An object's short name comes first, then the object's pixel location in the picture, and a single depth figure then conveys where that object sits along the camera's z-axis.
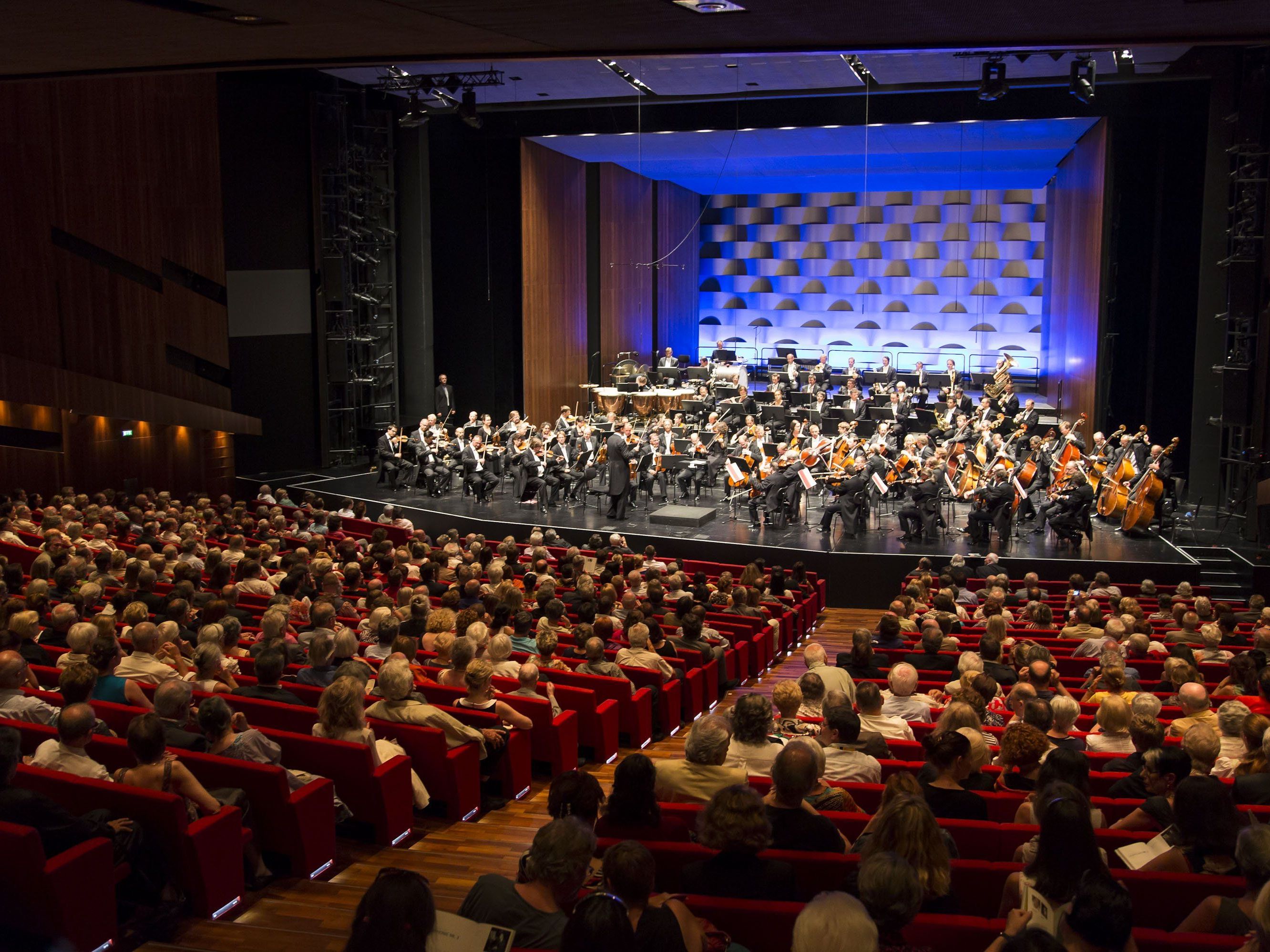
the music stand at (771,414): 17.56
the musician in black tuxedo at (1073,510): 11.88
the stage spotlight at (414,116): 15.82
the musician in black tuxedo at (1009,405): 17.42
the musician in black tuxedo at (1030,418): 16.14
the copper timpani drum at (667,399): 20.61
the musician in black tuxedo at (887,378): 20.06
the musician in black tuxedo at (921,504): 12.28
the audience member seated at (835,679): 5.46
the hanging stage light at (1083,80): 13.66
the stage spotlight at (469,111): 15.74
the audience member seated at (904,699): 5.32
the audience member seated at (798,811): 3.27
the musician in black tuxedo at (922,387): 18.73
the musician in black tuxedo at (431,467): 15.21
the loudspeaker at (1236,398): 13.09
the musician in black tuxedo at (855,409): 17.47
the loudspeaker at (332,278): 16.83
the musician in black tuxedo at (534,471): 14.36
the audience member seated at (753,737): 4.23
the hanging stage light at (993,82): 13.48
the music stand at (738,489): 14.27
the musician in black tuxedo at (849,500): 12.61
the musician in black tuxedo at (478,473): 14.80
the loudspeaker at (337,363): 17.06
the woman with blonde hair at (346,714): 4.39
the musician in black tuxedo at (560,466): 14.46
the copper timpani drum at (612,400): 20.75
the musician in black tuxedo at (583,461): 14.66
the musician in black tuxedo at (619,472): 13.69
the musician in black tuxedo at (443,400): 17.89
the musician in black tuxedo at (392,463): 15.55
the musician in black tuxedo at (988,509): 11.96
